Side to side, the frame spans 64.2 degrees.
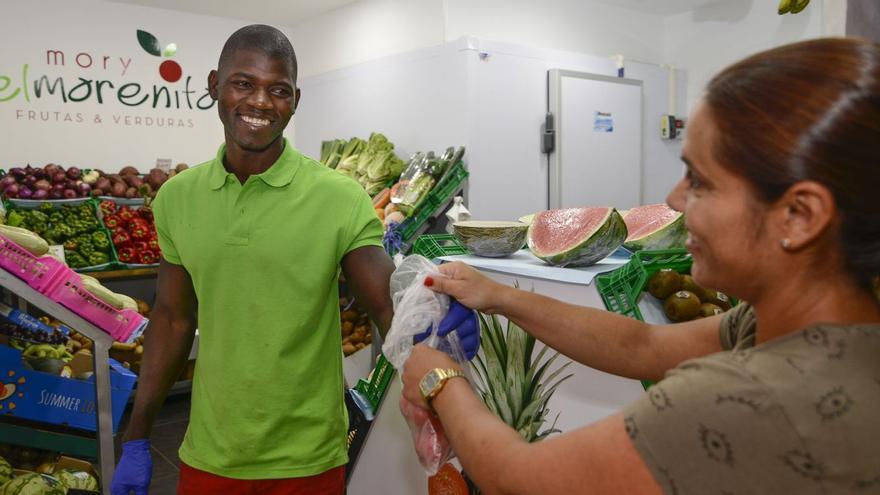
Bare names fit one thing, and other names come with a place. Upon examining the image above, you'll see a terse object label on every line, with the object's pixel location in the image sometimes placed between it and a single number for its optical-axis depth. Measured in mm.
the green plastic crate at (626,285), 2094
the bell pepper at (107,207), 5184
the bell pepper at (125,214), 5204
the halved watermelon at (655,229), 2367
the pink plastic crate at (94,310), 2527
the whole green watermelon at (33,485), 2617
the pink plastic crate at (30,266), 2441
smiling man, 1732
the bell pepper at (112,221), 5109
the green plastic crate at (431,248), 2848
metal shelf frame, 2510
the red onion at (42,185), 5082
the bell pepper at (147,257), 5105
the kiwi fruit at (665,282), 2186
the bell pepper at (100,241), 4926
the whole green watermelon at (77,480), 2801
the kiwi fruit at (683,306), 2131
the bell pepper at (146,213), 5328
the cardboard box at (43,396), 2896
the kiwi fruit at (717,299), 2244
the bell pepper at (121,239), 5051
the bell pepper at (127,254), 5055
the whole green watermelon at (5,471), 2732
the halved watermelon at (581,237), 2303
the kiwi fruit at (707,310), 2172
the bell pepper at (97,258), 4852
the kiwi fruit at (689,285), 2205
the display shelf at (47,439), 2881
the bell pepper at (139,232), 5145
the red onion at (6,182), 4969
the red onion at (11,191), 4957
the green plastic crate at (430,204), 4633
